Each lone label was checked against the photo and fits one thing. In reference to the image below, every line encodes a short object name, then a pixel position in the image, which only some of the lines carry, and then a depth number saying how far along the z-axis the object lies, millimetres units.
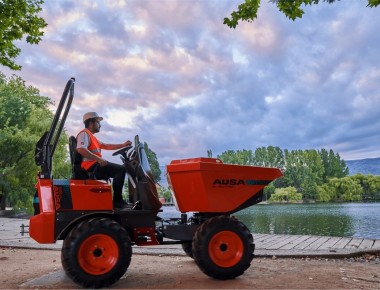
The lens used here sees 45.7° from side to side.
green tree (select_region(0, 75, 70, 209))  29609
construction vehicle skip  5520
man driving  5887
